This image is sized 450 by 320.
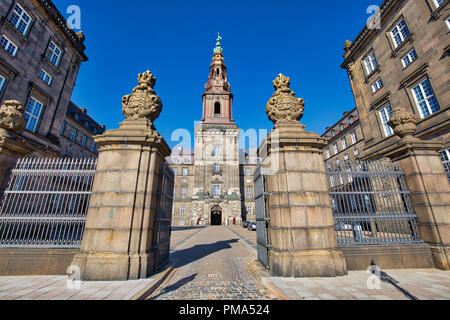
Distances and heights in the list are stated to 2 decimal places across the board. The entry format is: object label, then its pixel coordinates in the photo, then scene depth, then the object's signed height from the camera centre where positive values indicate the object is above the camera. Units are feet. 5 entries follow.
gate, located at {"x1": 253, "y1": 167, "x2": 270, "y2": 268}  19.39 +0.09
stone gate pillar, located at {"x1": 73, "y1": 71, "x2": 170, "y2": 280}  15.52 +1.61
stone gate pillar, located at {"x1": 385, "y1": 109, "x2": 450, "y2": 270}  17.80 +3.29
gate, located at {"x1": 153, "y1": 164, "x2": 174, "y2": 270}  19.26 +0.42
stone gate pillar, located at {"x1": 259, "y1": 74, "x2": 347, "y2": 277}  15.96 +1.32
